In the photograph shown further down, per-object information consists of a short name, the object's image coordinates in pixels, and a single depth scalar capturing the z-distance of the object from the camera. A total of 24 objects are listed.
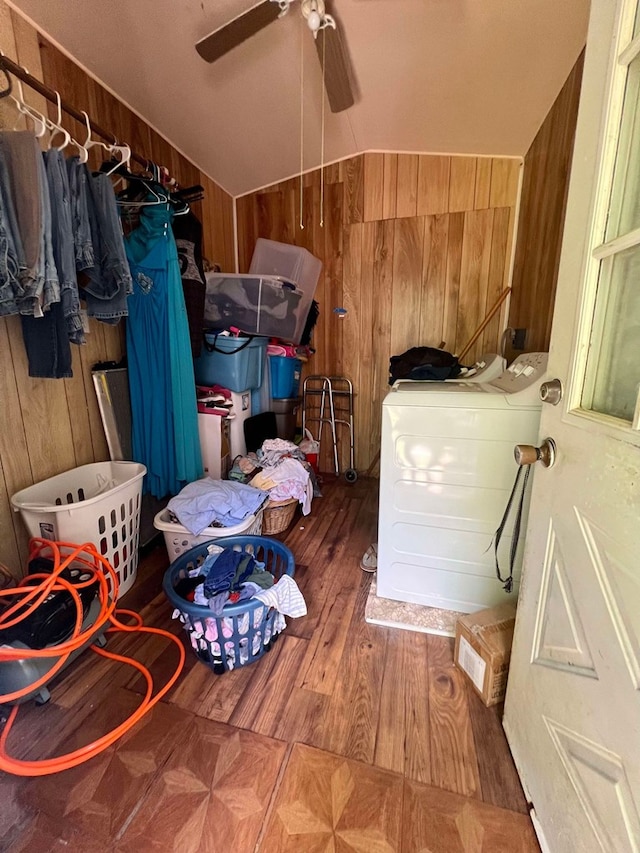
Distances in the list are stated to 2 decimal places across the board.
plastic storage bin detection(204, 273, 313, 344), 2.38
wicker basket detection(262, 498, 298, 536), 2.18
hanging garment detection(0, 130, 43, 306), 1.14
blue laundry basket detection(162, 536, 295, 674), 1.27
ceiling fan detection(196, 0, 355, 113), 1.34
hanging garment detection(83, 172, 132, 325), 1.42
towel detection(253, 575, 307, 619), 1.33
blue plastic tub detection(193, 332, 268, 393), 2.27
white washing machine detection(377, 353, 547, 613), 1.41
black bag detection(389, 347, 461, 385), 2.00
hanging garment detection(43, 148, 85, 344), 1.26
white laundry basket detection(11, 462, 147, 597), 1.42
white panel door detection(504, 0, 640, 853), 0.63
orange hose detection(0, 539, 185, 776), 1.01
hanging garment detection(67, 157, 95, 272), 1.34
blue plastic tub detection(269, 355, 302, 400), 2.79
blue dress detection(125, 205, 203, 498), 1.78
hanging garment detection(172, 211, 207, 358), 1.91
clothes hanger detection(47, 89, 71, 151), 1.29
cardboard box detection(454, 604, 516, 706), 1.22
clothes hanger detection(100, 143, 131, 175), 1.53
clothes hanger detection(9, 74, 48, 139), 1.22
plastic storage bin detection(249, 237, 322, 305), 2.73
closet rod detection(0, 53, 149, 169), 1.21
